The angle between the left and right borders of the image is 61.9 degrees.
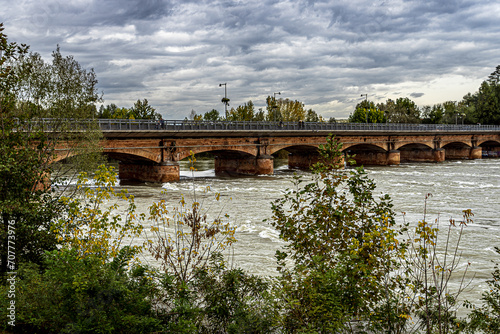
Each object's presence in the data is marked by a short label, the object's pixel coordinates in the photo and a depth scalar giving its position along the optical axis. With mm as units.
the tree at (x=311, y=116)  116969
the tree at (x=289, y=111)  95750
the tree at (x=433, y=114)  126375
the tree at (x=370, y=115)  106312
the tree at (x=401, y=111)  124906
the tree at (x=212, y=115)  111319
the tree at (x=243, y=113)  88812
